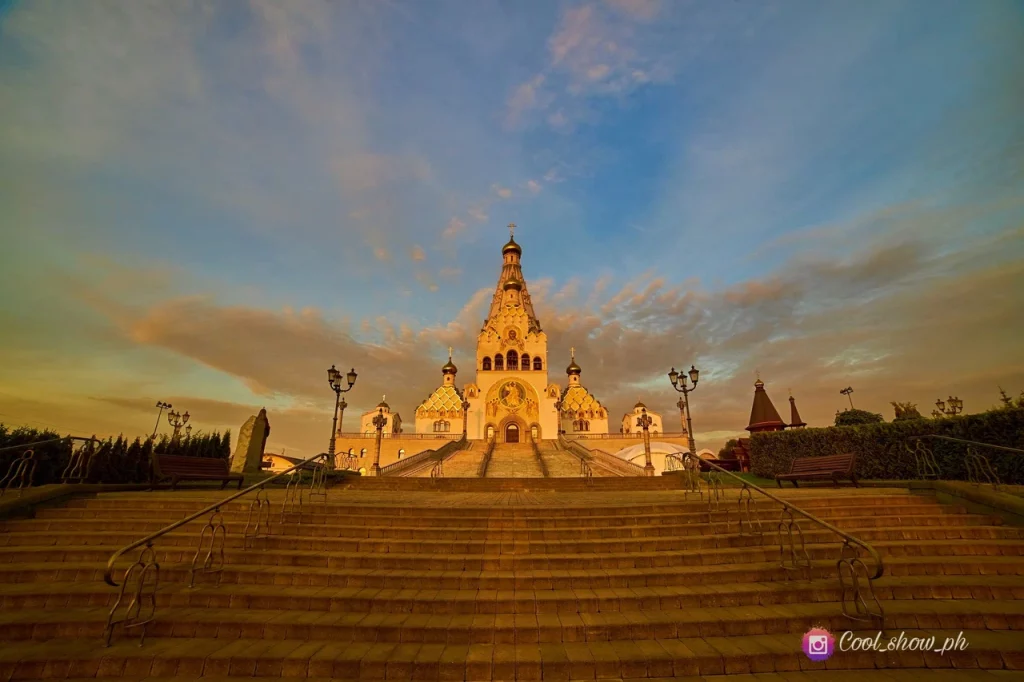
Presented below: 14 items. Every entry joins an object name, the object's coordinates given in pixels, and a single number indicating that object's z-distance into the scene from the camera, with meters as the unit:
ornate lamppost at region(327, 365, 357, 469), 17.20
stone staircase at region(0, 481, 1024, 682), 4.22
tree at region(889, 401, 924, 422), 23.49
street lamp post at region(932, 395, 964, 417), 18.17
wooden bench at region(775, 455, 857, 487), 11.91
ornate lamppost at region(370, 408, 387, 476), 21.16
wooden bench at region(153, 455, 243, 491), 11.47
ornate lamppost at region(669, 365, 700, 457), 14.47
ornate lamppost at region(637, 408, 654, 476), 20.95
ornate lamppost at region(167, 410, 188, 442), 27.48
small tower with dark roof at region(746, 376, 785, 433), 37.16
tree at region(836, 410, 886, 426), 23.84
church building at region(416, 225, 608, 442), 48.94
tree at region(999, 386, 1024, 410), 11.76
